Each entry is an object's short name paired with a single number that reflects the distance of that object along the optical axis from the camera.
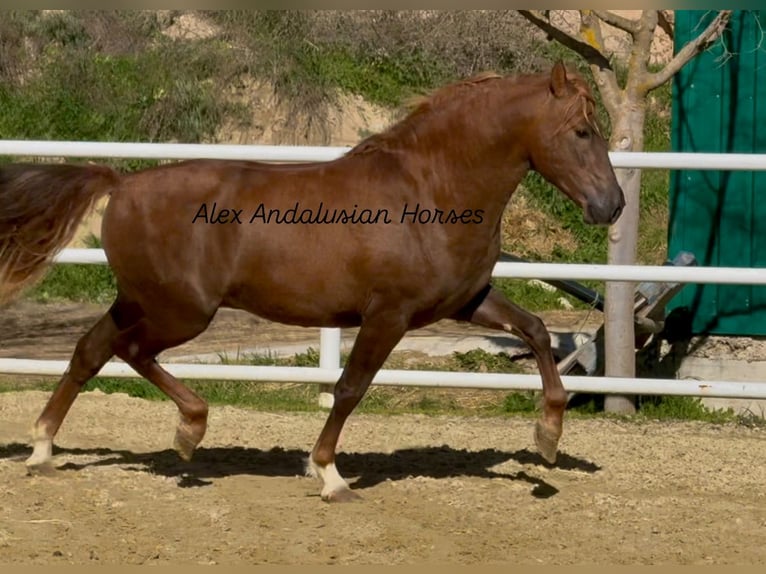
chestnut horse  9.91
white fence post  13.86
